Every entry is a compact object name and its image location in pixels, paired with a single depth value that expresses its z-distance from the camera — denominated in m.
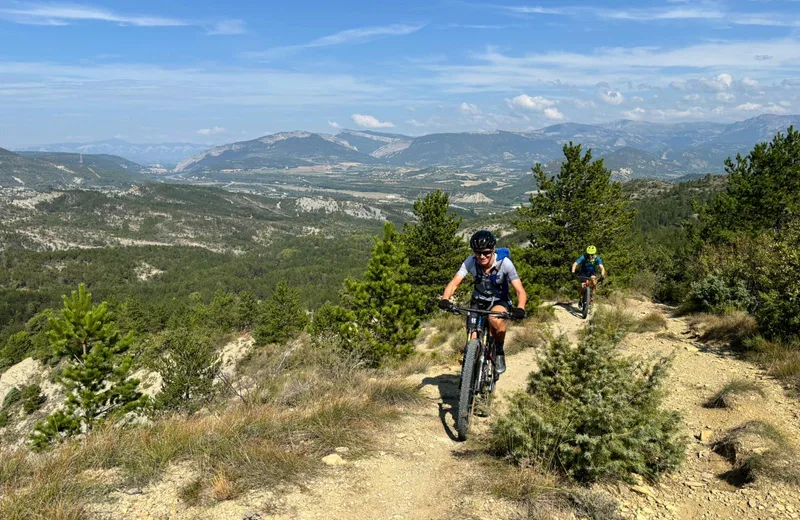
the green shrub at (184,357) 23.05
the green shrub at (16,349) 72.75
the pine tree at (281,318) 46.80
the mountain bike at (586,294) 13.92
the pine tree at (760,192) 23.00
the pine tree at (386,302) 14.45
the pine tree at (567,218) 20.64
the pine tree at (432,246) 23.30
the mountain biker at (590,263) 13.40
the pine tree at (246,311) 66.12
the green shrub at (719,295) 11.30
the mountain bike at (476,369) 5.35
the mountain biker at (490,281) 5.80
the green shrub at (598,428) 4.21
